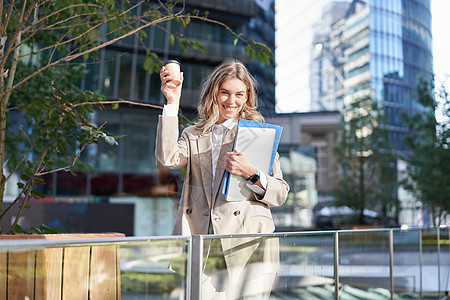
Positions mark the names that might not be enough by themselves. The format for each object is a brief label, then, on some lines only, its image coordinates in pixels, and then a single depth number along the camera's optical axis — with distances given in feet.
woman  7.29
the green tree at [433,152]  56.49
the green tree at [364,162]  73.15
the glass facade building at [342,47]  142.72
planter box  5.31
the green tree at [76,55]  12.48
